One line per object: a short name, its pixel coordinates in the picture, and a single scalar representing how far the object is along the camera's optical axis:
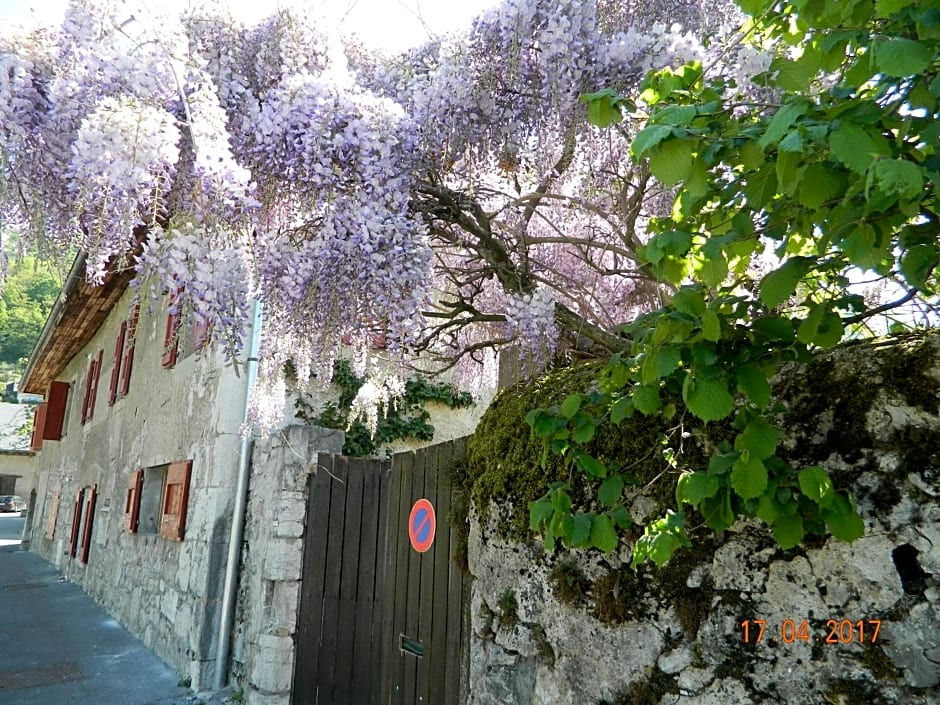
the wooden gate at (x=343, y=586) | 4.51
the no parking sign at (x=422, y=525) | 3.04
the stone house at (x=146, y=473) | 5.20
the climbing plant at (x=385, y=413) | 5.32
